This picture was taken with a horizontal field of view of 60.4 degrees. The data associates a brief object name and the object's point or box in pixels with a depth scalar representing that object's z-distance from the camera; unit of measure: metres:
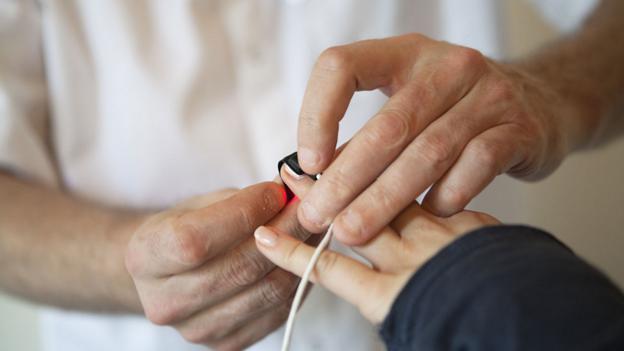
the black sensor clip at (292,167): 0.46
